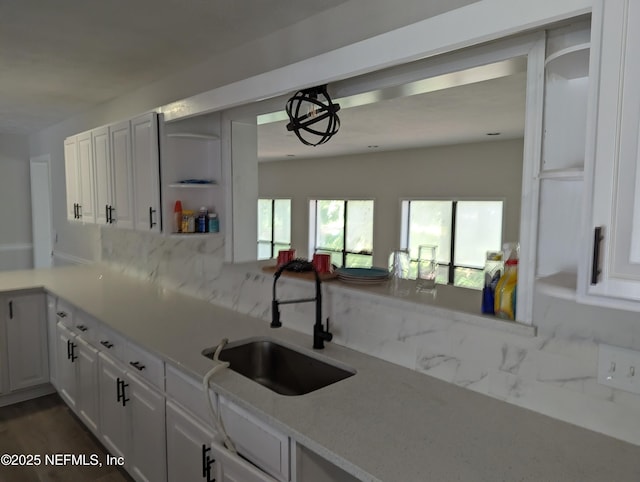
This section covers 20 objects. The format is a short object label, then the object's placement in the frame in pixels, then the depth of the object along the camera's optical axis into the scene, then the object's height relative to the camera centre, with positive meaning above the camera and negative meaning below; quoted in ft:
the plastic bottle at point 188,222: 8.79 -0.23
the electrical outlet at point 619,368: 3.93 -1.40
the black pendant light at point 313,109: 6.14 +1.47
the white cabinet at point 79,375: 8.74 -3.58
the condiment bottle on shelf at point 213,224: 8.95 -0.27
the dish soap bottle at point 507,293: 4.83 -0.88
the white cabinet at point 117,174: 8.93 +0.83
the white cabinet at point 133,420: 6.68 -3.53
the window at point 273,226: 29.64 -0.98
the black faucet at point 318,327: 6.40 -1.69
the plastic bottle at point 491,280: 5.05 -0.78
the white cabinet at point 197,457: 4.89 -3.09
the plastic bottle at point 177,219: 8.84 -0.17
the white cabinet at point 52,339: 10.69 -3.25
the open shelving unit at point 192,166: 8.75 +0.92
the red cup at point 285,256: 8.14 -0.83
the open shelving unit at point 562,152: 4.08 +0.60
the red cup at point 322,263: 7.38 -0.85
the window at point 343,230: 25.00 -1.05
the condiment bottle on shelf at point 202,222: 8.89 -0.23
